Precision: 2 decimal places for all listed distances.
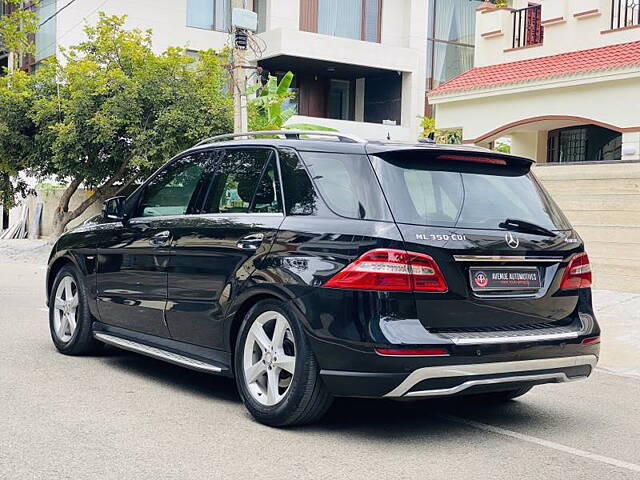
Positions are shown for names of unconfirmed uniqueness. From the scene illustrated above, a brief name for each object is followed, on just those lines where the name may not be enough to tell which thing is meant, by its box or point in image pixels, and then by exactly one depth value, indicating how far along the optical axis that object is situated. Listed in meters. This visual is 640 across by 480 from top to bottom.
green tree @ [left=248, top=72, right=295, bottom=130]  23.91
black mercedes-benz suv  5.28
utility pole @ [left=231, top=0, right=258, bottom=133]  16.58
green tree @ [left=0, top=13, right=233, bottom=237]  22.16
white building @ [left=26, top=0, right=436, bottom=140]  32.28
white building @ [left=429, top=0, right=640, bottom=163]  16.89
